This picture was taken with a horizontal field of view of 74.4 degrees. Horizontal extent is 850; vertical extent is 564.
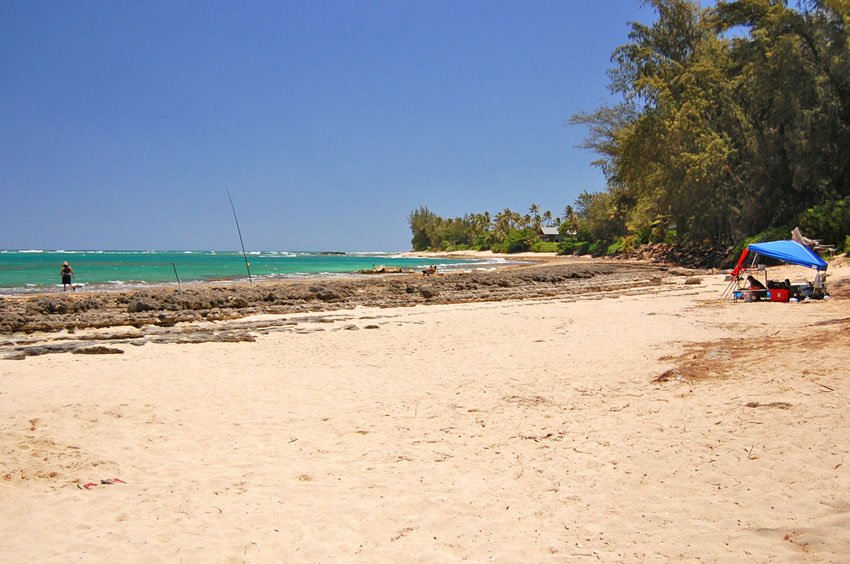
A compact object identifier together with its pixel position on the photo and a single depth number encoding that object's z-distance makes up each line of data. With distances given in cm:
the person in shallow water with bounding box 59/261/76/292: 2436
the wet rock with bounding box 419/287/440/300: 2202
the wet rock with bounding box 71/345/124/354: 1067
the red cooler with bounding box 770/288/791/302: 1445
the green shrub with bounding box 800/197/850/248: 2391
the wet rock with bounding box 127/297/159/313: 1779
